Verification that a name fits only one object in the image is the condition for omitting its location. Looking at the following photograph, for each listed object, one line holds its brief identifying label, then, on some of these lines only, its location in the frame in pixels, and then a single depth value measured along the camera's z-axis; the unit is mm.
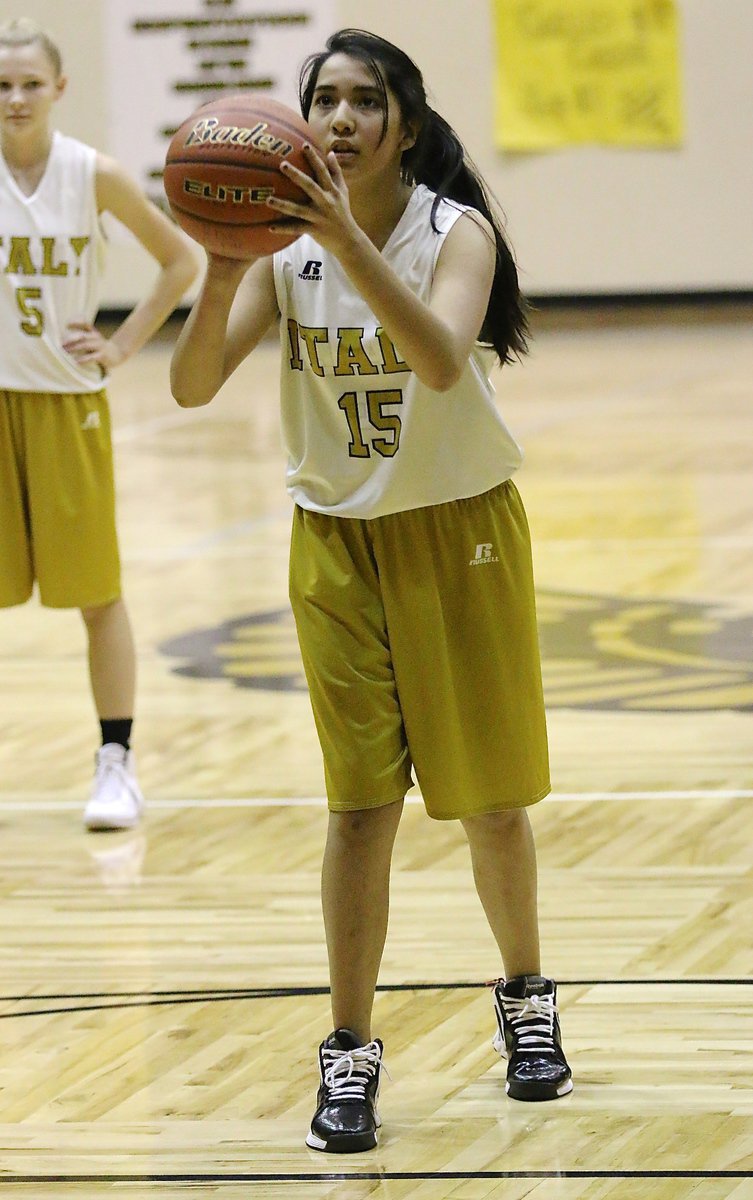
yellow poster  30234
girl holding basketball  5250
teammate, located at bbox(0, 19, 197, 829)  8531
